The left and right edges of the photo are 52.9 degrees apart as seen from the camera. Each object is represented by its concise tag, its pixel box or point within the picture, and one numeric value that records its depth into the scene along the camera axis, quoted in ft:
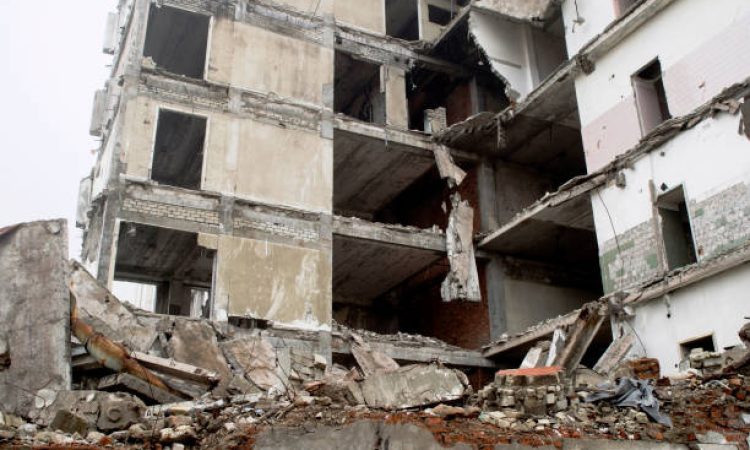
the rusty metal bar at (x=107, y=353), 33.30
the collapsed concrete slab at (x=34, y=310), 28.91
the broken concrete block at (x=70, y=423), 25.80
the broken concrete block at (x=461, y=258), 61.21
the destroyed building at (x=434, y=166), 43.37
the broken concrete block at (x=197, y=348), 41.52
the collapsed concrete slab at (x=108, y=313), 38.86
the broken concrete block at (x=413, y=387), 30.91
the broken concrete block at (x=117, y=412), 26.45
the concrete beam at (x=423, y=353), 55.52
